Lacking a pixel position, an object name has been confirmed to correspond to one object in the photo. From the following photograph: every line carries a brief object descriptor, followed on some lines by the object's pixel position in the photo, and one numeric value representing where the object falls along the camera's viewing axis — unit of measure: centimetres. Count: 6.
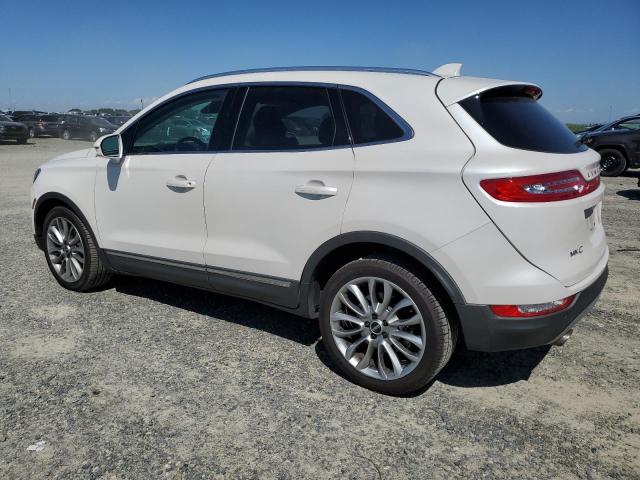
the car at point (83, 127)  3011
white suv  267
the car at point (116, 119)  3090
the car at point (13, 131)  2698
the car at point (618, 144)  1329
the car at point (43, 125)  3278
